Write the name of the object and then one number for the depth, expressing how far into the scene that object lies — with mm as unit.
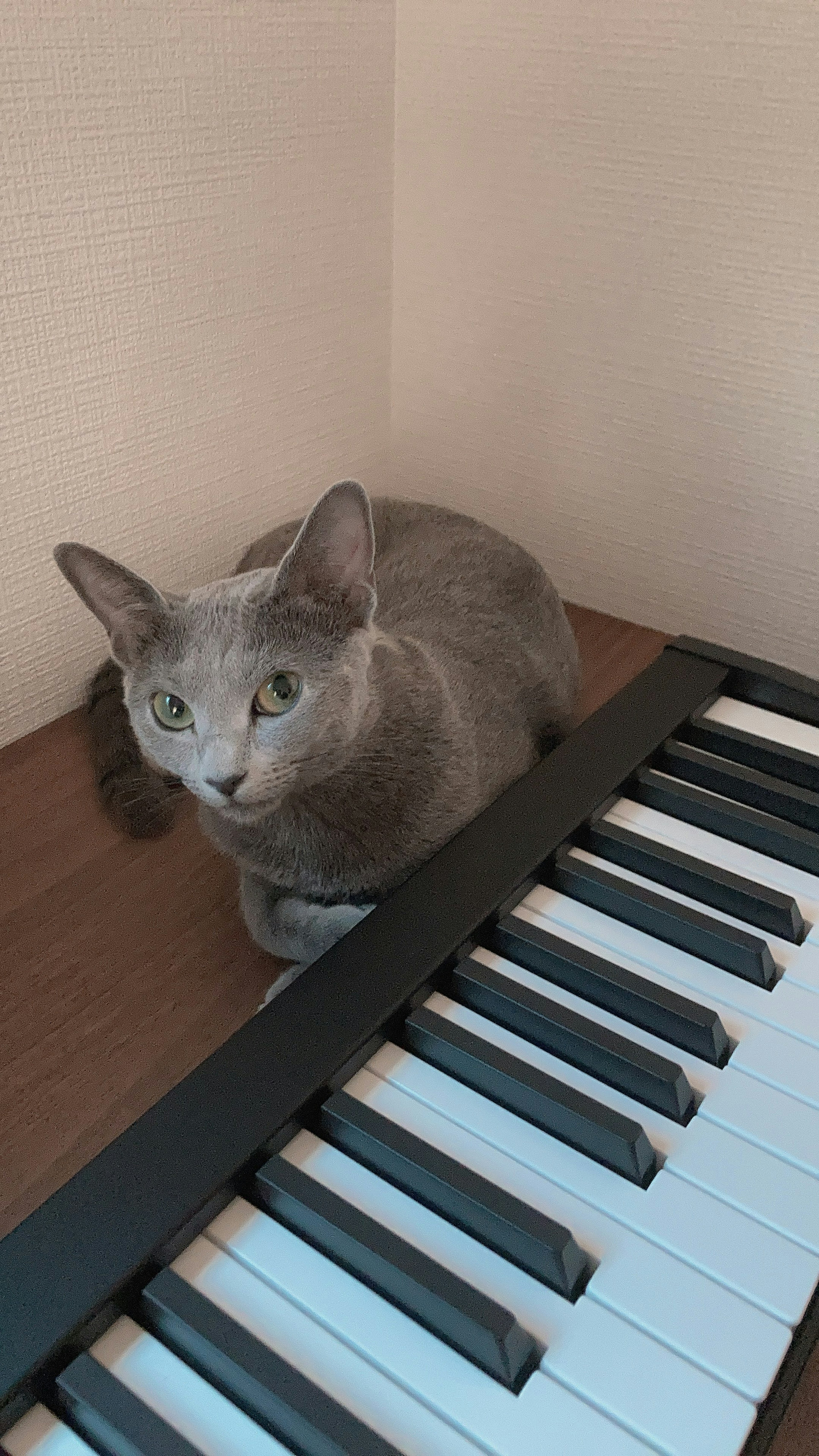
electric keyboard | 497
